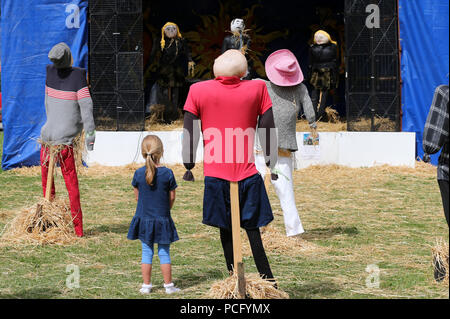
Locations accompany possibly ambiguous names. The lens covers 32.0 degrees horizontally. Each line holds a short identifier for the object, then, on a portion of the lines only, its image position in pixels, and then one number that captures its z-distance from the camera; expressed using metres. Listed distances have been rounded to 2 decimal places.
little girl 5.68
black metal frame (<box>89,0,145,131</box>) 13.67
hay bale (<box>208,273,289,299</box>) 5.16
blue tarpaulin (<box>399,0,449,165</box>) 13.30
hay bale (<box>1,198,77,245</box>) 7.86
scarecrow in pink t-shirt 5.19
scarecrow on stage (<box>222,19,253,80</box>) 14.23
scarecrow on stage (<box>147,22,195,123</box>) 15.20
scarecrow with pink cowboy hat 7.32
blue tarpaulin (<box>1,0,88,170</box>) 13.84
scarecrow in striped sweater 7.88
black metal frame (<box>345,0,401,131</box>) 13.24
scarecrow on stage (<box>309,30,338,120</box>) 15.23
